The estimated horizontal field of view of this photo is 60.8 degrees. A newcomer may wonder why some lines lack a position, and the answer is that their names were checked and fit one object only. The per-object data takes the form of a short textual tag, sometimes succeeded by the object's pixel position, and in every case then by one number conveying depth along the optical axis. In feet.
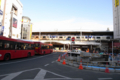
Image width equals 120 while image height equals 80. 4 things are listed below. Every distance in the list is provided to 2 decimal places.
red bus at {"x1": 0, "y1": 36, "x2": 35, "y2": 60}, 39.74
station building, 178.06
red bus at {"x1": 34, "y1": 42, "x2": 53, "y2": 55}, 72.28
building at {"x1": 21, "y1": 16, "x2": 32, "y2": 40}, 168.20
